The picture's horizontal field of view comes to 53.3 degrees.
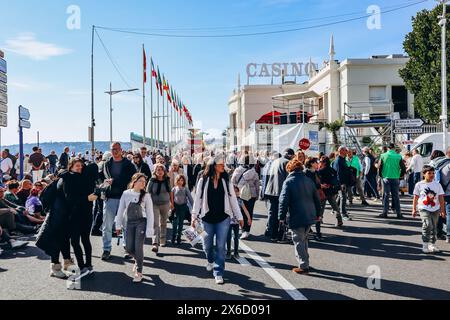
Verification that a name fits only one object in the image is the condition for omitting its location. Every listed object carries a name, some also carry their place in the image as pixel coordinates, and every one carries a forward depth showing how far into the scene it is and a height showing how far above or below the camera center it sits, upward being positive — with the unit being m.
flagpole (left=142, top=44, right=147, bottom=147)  38.22 +6.96
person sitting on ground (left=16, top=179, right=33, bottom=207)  12.08 -0.90
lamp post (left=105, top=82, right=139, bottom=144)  38.10 +5.65
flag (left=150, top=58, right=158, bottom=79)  41.35 +7.97
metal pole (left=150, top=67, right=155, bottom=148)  41.61 +5.26
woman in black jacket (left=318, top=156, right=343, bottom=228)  10.77 -0.53
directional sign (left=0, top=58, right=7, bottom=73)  14.53 +3.02
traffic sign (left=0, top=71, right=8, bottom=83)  14.47 +2.64
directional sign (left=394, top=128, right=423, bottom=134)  18.08 +1.04
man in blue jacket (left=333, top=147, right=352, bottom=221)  12.16 -0.50
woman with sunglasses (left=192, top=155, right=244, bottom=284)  6.62 -0.75
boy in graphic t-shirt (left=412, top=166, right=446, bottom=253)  8.36 -0.96
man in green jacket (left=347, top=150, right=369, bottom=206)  15.09 -0.50
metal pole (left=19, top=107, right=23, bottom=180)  15.75 +0.68
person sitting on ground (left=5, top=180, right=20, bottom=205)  11.55 -0.88
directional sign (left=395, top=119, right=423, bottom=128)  18.02 +1.33
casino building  30.81 +5.02
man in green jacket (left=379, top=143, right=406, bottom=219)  12.33 -0.53
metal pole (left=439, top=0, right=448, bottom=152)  21.47 +3.70
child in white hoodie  6.79 -0.93
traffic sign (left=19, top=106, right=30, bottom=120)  15.54 +1.59
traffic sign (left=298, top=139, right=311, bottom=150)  21.52 +0.59
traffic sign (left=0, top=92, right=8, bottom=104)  14.18 +1.94
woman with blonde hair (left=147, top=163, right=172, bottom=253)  8.83 -0.75
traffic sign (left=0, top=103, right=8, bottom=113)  14.03 +1.60
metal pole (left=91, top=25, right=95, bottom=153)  28.16 +4.67
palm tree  26.80 +1.70
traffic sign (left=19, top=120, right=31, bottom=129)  15.60 +1.21
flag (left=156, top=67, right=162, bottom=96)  44.12 +7.41
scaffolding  23.53 +1.62
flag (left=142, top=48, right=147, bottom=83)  38.22 +7.66
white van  20.66 +0.57
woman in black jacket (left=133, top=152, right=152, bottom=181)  9.97 -0.17
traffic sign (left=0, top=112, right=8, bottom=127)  14.09 +1.23
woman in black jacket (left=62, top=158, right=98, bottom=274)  6.88 -0.71
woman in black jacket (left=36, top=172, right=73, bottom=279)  6.96 -1.06
